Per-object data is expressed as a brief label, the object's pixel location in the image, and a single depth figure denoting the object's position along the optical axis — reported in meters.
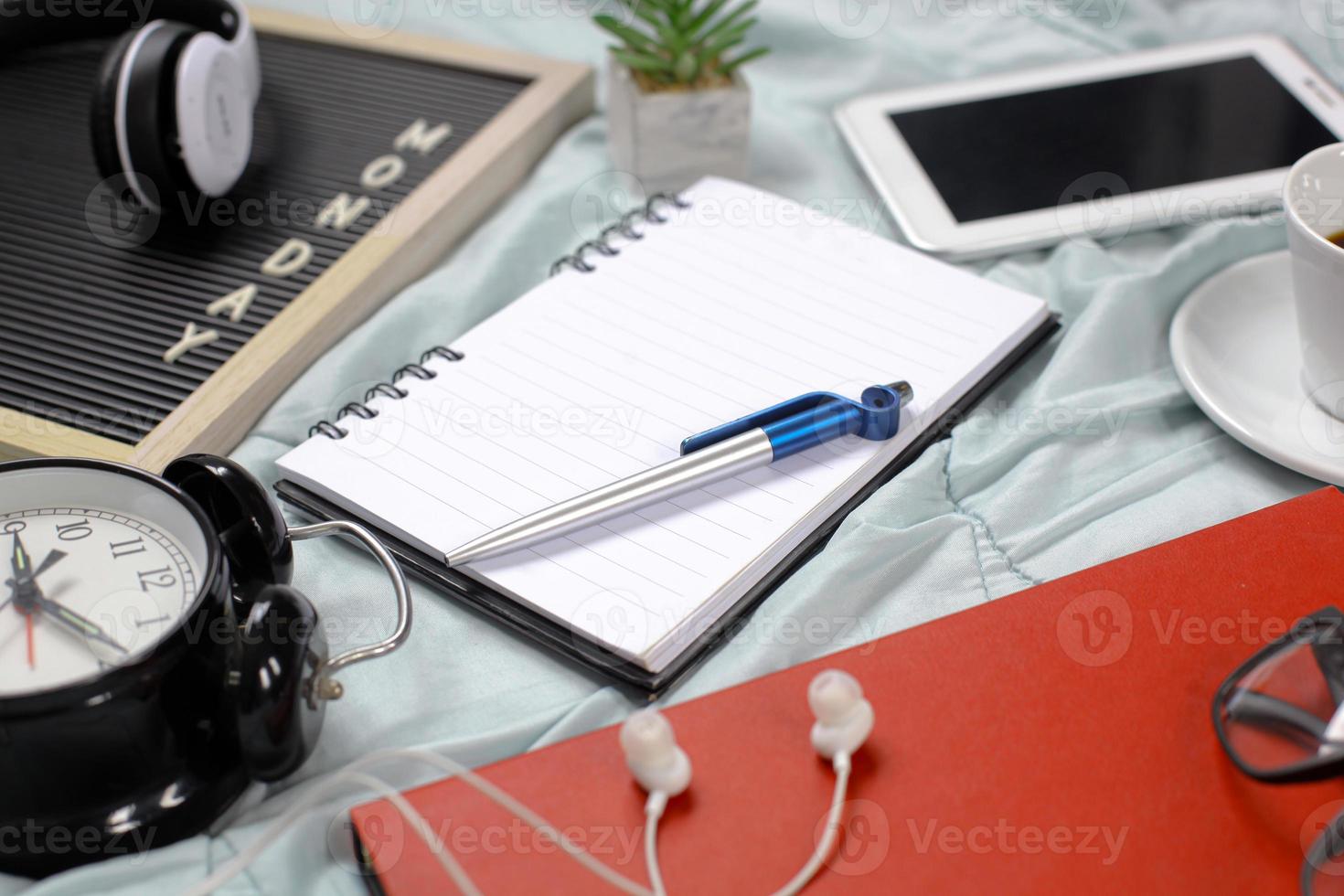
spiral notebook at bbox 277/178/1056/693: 0.49
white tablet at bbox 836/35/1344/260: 0.72
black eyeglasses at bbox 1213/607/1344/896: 0.40
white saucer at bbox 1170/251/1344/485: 0.57
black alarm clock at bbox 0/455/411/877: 0.39
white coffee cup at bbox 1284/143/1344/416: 0.54
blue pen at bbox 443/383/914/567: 0.50
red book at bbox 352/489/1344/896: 0.40
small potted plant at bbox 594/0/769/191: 0.74
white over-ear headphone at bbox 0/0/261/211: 0.66
